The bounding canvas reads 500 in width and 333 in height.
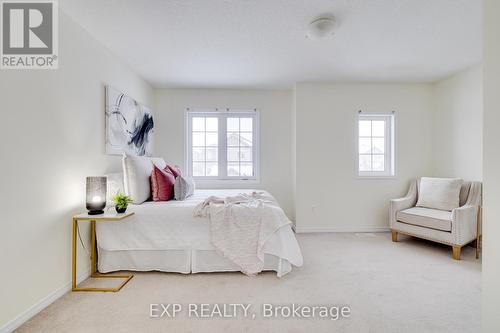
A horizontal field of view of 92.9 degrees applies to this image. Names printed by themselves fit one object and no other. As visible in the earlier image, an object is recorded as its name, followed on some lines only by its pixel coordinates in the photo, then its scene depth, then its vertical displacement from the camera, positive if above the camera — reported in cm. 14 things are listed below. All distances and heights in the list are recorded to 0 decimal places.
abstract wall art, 273 +52
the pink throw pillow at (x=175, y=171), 317 -9
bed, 235 -80
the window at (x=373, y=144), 405 +34
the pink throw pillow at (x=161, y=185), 279 -25
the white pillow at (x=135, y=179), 261 -16
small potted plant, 219 -36
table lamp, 212 -28
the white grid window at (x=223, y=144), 426 +36
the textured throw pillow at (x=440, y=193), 317 -40
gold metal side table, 203 -53
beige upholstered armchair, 277 -71
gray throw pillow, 284 -28
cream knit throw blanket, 232 -65
